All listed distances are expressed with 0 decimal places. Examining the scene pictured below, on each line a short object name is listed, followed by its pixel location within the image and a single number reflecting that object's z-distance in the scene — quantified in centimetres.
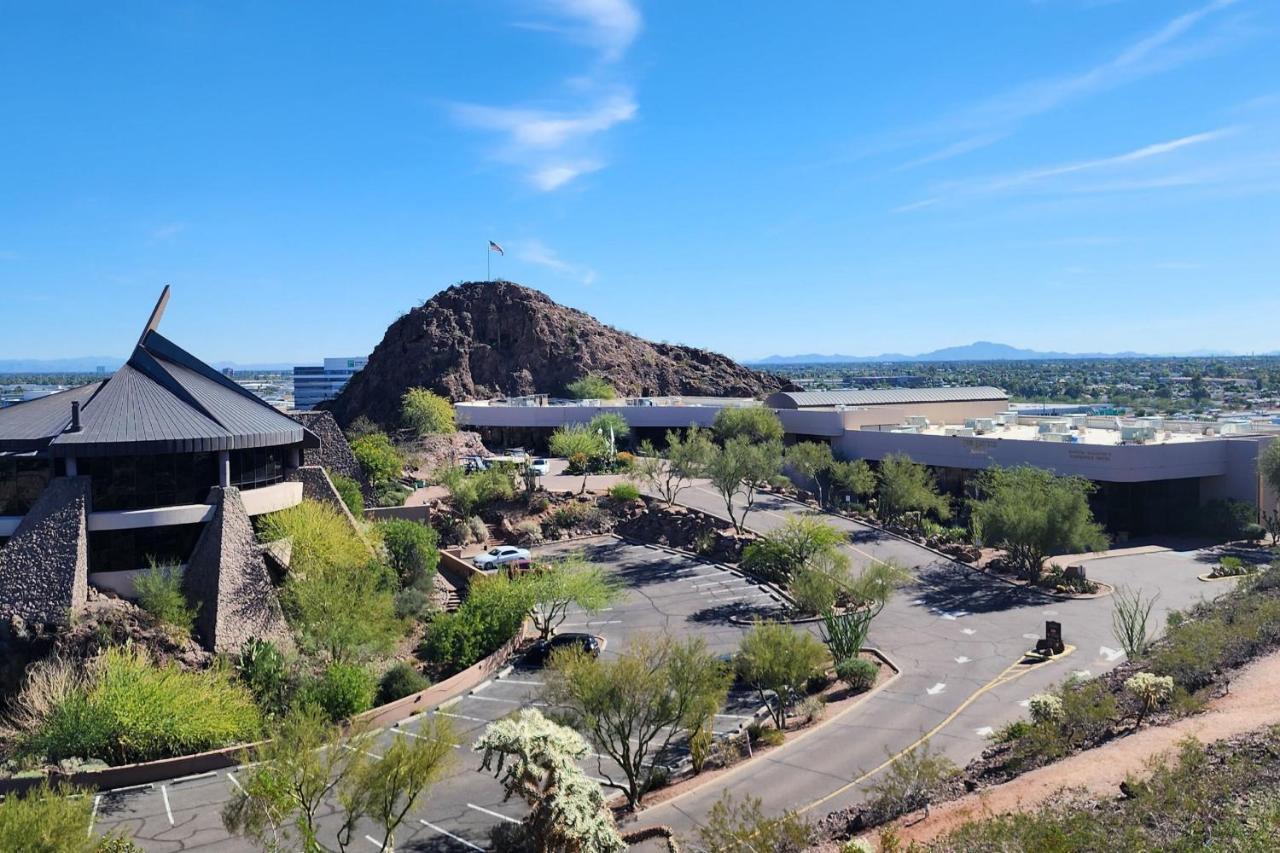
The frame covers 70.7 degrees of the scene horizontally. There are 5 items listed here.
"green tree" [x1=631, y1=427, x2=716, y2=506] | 5394
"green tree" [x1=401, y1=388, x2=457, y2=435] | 7694
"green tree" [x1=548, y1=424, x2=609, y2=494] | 6725
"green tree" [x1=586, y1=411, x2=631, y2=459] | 7512
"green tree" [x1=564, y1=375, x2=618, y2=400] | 10702
